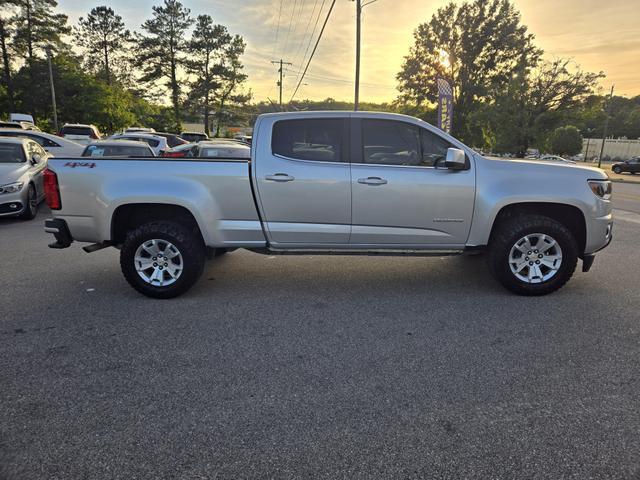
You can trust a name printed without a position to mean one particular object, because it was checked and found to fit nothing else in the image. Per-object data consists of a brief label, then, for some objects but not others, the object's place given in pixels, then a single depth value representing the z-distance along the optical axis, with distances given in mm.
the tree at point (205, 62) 53344
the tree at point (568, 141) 52469
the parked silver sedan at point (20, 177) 7887
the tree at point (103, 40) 53781
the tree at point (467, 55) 42188
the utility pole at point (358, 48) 20250
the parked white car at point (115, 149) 9555
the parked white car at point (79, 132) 19562
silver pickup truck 4250
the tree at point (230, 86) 55094
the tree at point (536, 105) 31198
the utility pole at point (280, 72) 57009
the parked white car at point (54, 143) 11859
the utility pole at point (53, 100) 36375
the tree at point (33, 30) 40594
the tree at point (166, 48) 52062
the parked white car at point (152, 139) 15273
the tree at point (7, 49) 39997
